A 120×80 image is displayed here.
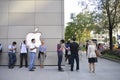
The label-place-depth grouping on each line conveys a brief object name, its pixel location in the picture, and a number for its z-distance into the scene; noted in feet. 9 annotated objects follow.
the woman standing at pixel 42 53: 21.09
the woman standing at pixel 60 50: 19.52
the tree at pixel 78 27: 62.72
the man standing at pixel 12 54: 21.16
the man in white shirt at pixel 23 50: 21.35
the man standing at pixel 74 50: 19.42
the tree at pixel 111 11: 40.26
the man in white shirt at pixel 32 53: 19.40
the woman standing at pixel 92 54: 18.82
